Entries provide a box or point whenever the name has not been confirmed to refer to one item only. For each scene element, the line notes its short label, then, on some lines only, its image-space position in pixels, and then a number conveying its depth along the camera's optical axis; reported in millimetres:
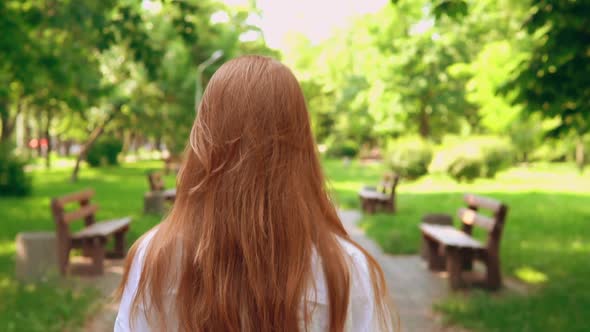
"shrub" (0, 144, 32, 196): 18797
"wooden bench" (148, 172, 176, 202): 14258
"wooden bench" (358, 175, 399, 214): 13910
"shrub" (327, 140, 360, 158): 57688
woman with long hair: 1622
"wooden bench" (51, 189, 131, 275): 7412
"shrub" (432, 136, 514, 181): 24422
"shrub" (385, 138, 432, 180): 27219
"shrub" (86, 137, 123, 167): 37531
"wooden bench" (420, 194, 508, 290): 6797
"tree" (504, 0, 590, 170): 6477
